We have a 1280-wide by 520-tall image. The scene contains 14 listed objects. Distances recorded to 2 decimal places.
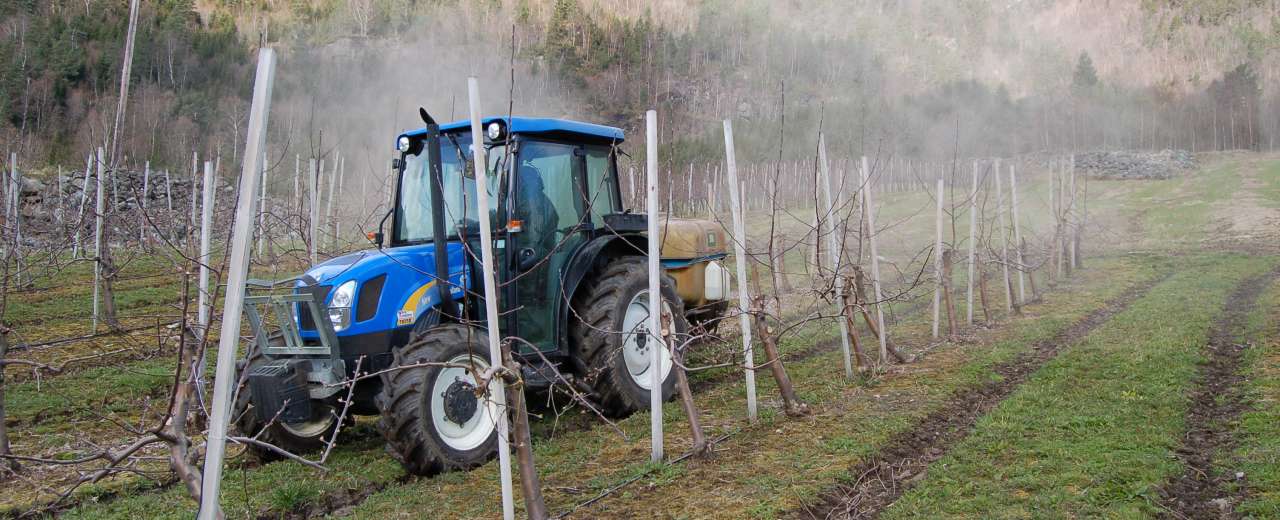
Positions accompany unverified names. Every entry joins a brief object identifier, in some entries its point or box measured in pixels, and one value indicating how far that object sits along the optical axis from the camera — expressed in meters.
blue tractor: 4.69
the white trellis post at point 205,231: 6.63
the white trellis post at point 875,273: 7.45
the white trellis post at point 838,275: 6.96
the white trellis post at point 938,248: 8.72
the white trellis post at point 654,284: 4.78
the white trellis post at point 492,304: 3.41
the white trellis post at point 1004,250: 11.37
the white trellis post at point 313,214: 9.74
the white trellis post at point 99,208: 10.24
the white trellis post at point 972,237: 9.73
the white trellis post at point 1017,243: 12.04
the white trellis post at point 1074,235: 16.60
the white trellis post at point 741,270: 5.59
